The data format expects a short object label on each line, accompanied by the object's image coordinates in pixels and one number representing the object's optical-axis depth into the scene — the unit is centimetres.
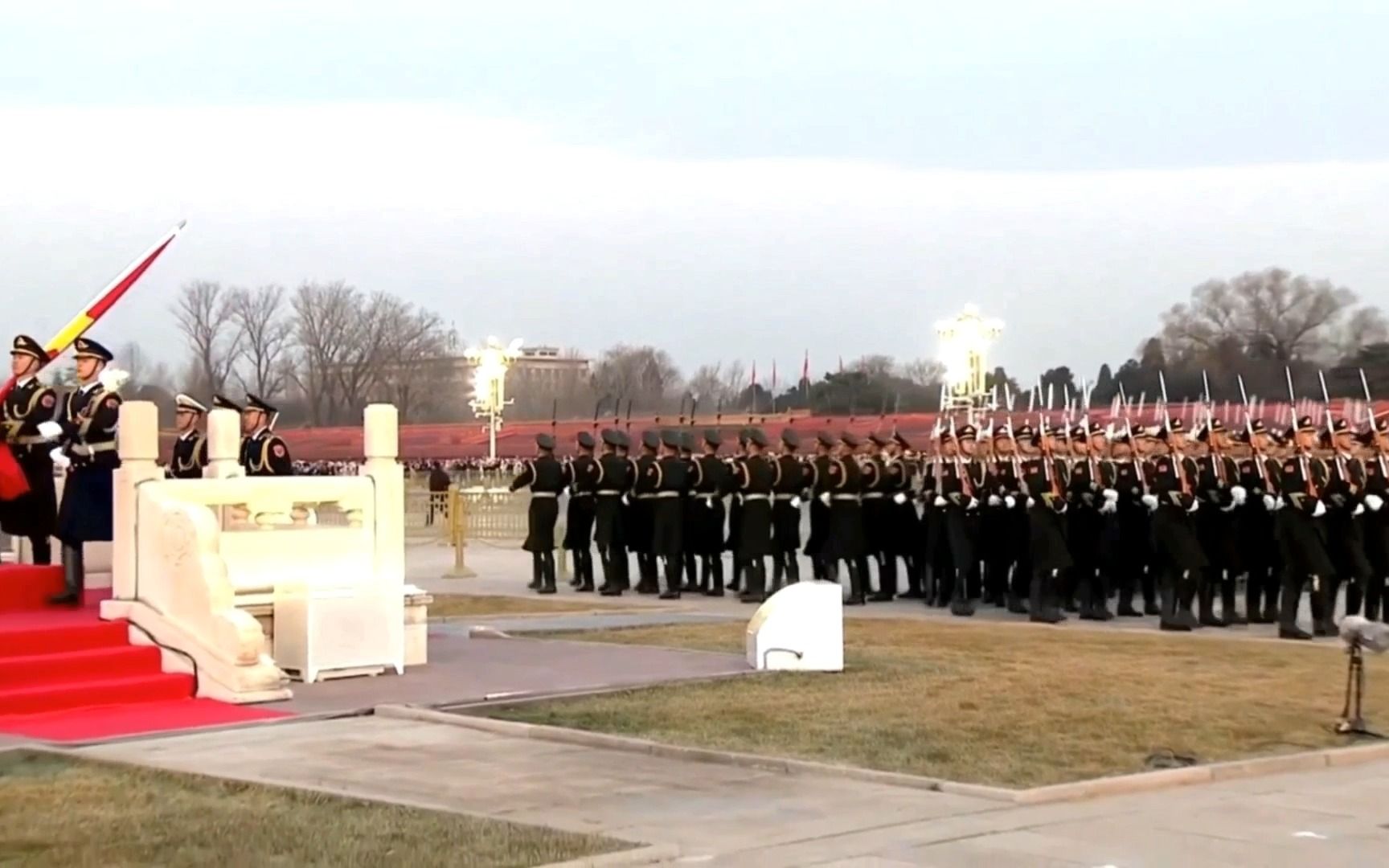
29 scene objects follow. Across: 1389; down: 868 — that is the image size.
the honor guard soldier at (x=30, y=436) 1421
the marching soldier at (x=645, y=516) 2316
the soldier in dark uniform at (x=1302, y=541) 1747
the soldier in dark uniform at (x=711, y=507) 2273
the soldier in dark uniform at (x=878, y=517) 2178
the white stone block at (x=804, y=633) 1379
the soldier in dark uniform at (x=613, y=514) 2323
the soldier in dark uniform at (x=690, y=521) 2291
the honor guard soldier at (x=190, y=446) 1555
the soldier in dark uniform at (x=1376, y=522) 1844
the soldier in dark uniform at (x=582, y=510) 2347
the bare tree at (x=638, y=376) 5176
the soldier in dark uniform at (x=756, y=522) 2209
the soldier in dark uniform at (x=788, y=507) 2203
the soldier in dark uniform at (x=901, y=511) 2181
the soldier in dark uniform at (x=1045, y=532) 1909
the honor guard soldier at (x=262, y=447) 1527
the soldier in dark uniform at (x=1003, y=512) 2002
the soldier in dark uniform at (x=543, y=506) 2355
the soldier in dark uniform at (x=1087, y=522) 1955
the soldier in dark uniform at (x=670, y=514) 2289
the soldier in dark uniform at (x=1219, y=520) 1891
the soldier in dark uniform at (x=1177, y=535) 1805
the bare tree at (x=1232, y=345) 4266
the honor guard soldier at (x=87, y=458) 1398
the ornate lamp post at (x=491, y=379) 3803
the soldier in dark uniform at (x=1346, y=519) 1795
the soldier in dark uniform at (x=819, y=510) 2186
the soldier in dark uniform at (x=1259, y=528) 1883
